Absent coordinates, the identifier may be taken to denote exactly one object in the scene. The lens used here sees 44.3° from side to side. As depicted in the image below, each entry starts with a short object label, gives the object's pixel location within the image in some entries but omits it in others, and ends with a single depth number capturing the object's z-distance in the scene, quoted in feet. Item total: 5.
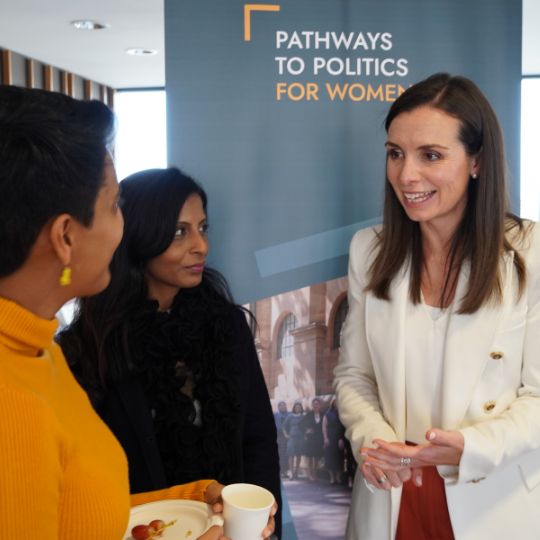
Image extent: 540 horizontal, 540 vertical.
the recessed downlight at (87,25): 20.02
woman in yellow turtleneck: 2.80
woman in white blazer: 5.64
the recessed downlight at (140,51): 23.51
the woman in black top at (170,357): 6.06
